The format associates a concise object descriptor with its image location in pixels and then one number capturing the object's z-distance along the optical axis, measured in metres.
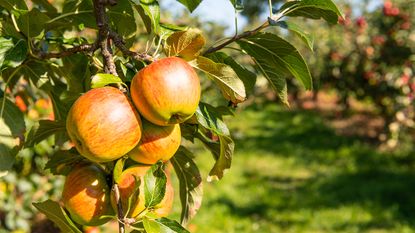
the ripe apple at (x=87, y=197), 0.79
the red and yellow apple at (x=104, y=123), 0.69
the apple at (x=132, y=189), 0.77
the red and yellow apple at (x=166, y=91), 0.69
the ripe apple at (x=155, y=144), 0.74
